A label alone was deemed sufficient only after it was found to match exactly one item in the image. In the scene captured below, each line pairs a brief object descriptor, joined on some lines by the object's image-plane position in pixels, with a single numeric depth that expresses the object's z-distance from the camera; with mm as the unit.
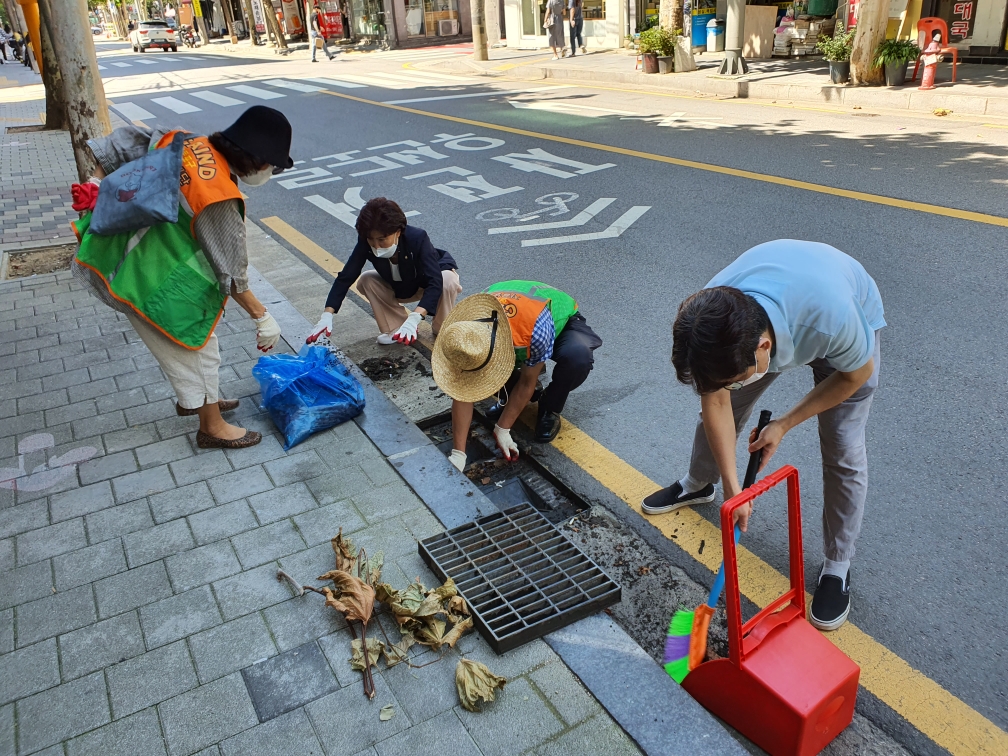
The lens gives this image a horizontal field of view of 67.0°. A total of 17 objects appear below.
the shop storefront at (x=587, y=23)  20484
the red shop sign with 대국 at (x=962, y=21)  13406
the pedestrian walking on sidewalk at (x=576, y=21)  19828
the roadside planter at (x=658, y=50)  14945
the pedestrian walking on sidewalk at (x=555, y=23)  19734
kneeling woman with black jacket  3992
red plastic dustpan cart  2051
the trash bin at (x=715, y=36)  17072
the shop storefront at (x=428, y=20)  29375
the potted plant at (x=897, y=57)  11445
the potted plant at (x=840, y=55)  12039
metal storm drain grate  2531
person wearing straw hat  3309
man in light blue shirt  1946
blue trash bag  3707
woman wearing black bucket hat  3115
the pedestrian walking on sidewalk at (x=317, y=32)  27219
